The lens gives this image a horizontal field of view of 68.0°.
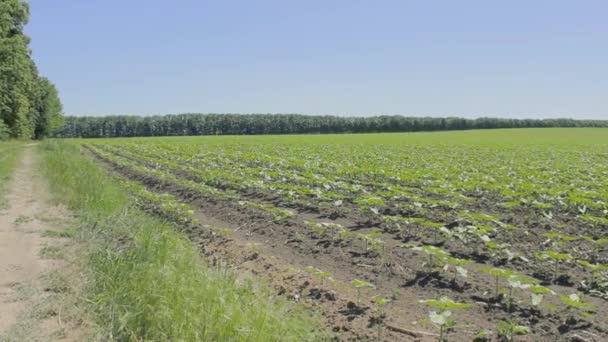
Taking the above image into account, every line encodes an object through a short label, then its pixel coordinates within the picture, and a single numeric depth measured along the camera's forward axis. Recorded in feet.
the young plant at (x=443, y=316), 12.45
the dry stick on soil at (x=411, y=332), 13.67
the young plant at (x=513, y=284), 14.25
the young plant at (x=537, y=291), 13.74
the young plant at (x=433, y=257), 17.43
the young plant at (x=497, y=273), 15.55
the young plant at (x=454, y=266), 15.97
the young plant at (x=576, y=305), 13.46
